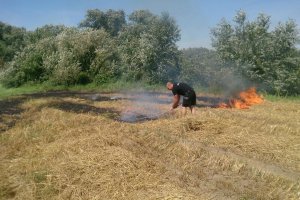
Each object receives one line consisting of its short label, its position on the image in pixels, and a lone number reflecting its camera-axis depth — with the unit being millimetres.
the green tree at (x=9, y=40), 42125
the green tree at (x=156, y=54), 23922
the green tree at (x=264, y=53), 21172
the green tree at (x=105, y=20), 40250
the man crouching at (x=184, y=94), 12633
